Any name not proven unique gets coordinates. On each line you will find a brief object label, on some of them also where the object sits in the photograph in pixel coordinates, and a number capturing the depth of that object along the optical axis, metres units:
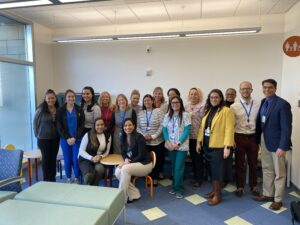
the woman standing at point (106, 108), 3.69
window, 4.39
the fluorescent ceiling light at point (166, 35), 3.79
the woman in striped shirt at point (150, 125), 3.55
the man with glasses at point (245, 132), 3.18
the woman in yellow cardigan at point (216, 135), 2.92
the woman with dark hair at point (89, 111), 3.63
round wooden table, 3.14
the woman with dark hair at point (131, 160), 3.09
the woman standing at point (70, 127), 3.40
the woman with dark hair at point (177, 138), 3.26
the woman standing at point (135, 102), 3.84
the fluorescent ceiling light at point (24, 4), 2.45
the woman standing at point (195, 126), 3.55
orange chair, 3.28
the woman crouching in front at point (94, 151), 3.19
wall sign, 3.56
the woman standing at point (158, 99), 3.90
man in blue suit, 2.77
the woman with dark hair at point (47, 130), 3.39
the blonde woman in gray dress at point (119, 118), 3.60
